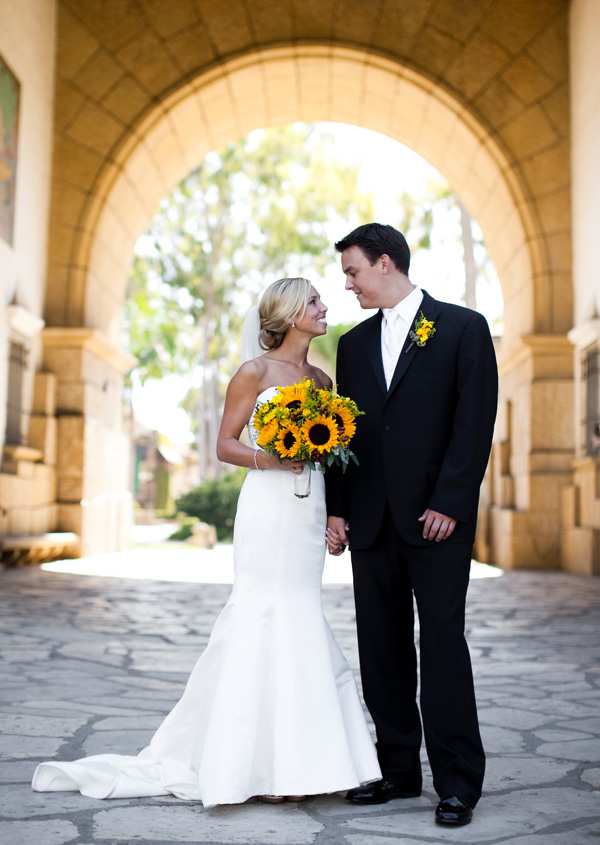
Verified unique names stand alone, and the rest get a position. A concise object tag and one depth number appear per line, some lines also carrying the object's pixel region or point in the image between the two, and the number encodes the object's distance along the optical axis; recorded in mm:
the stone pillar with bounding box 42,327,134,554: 13164
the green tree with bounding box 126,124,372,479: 28828
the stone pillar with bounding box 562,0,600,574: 12070
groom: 3320
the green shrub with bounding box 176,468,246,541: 23719
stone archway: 13195
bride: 3363
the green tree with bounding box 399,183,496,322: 29016
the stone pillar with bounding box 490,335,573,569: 13141
